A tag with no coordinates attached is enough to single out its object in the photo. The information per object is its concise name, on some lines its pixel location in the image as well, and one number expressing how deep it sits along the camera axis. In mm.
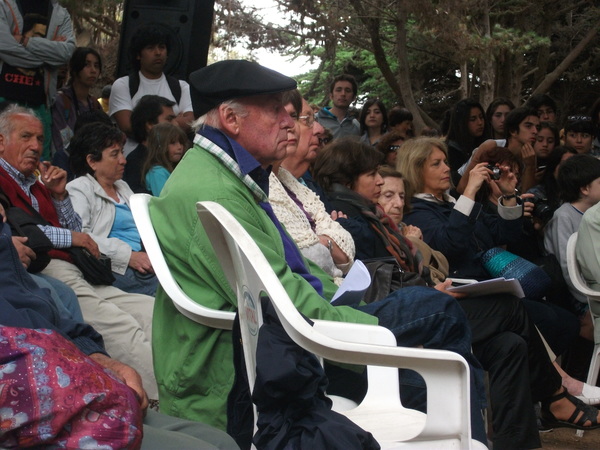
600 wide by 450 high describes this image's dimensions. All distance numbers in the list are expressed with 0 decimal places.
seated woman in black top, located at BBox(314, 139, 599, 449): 4027
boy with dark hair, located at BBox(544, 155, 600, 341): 5781
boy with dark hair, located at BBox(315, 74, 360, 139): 8155
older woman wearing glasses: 3713
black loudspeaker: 7633
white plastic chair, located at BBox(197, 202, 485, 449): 2043
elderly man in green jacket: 2617
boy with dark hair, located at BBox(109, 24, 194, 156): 6742
